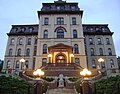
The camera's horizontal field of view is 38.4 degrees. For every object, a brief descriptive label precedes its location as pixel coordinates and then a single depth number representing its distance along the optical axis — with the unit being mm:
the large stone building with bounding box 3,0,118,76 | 35750
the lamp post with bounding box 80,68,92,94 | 14352
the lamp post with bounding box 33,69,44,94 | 15096
